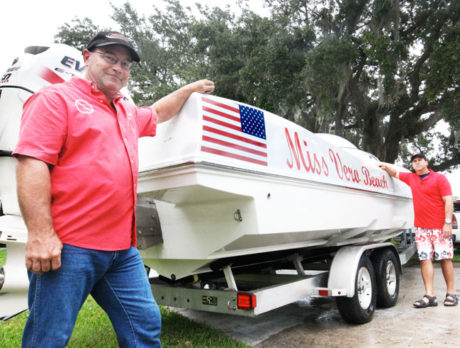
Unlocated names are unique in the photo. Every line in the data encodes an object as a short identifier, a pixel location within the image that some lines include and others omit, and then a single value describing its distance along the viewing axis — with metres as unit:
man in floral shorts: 5.52
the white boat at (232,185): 3.08
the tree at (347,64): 11.65
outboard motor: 2.96
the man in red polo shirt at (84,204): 1.83
